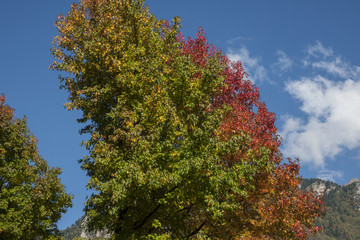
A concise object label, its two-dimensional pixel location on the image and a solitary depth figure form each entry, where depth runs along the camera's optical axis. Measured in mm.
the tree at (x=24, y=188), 28297
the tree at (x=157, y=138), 17047
